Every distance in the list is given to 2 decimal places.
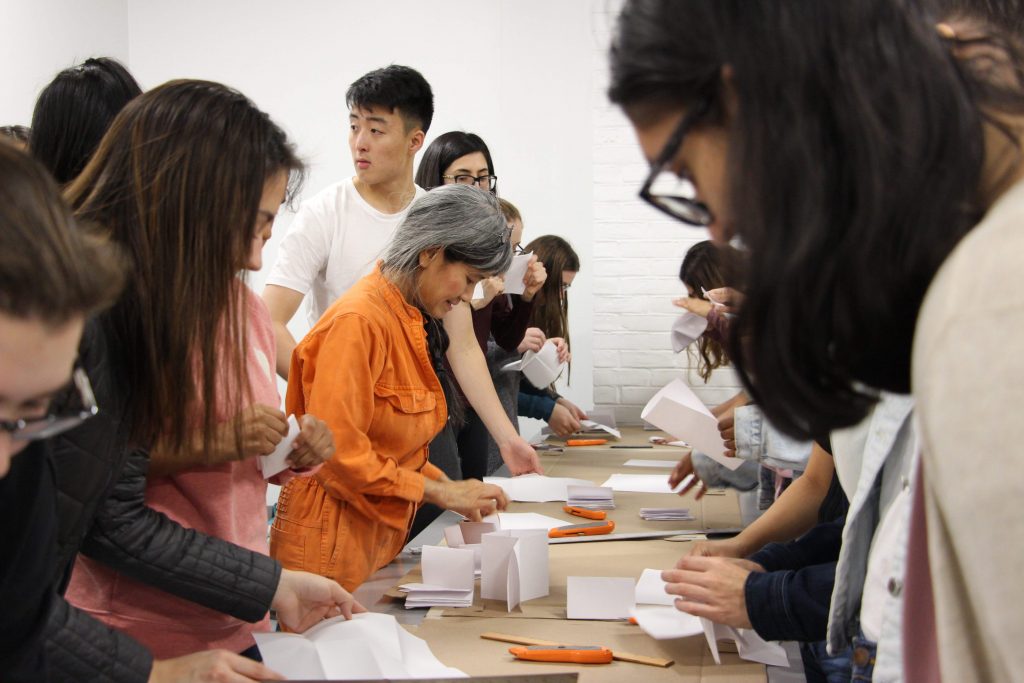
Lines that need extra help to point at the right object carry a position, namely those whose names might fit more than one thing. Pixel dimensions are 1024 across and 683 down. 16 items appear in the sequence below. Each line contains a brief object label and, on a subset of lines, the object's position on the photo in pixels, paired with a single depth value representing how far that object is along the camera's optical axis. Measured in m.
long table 1.32
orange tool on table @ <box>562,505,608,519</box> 2.27
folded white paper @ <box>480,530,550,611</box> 1.58
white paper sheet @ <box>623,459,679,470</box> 3.09
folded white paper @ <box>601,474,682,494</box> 2.64
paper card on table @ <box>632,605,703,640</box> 1.43
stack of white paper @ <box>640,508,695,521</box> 2.30
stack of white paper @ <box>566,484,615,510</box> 2.43
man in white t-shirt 2.67
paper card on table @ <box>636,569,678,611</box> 1.58
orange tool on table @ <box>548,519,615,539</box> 2.08
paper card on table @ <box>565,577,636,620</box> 1.53
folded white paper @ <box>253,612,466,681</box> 1.21
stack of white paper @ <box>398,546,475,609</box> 1.59
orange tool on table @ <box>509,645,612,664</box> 1.34
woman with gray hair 1.87
